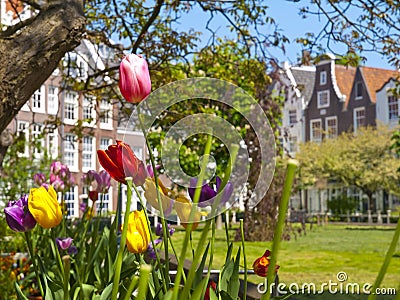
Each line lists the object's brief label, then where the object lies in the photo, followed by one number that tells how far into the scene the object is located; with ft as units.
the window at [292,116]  105.40
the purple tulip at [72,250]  6.94
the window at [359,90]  94.17
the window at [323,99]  98.32
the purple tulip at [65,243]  5.49
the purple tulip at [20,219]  2.92
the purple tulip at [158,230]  6.32
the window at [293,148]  96.78
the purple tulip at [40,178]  7.89
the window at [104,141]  71.21
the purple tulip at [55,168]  7.61
